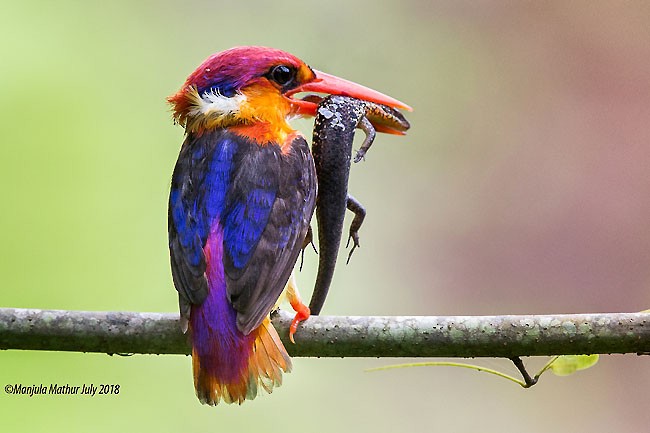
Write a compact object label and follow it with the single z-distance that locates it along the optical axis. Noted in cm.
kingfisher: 455
